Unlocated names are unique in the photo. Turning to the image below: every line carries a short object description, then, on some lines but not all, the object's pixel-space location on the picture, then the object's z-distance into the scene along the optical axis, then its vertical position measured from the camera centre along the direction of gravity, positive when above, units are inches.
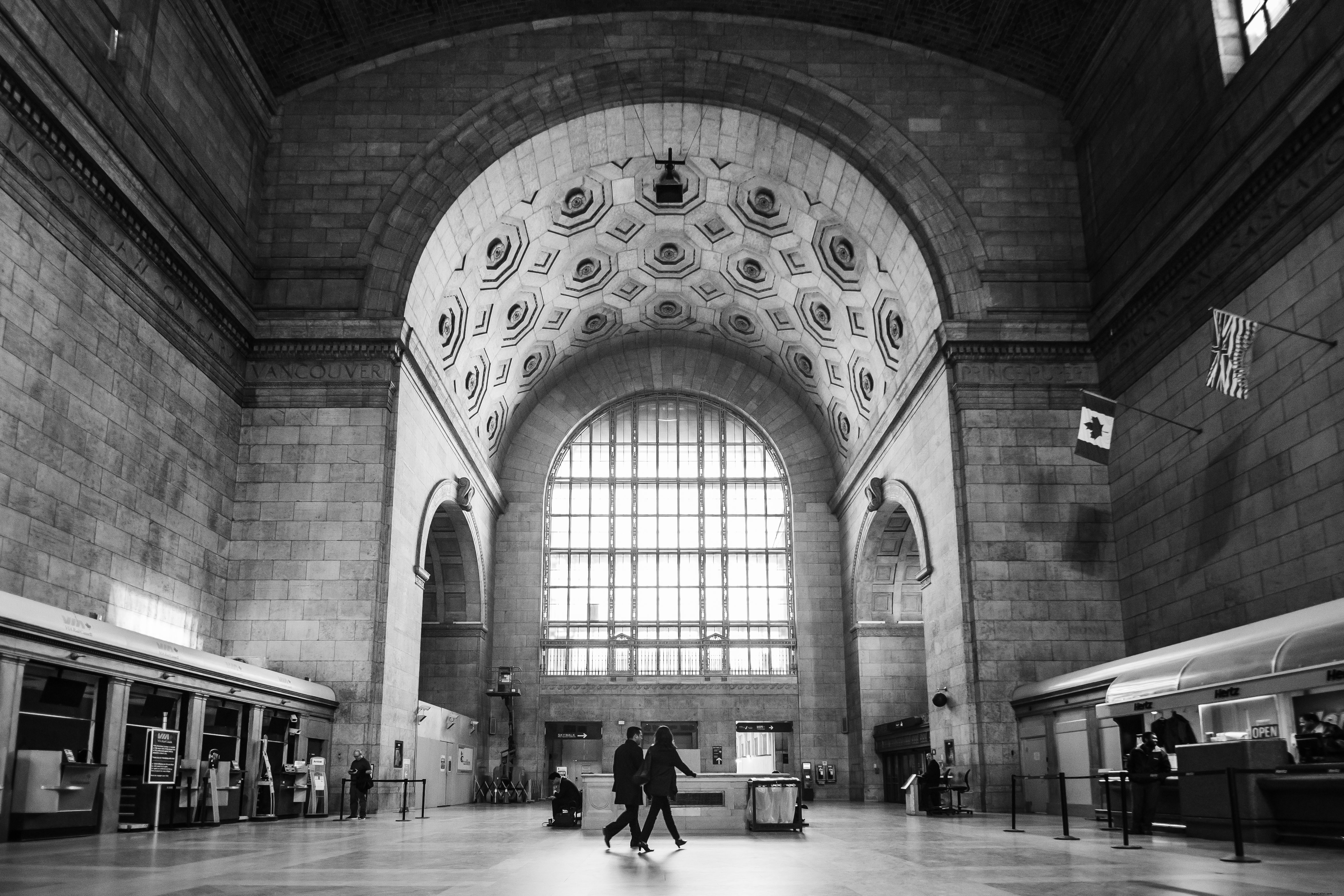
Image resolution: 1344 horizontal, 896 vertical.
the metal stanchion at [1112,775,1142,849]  400.2 -34.0
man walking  434.0 -24.9
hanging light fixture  889.5 +412.2
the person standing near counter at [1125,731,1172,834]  461.7 -24.0
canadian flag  664.4 +167.4
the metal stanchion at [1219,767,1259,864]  339.0 -37.2
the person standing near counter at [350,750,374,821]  671.1 -38.3
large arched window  1256.8 +191.0
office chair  714.2 -43.4
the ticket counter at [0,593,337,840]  428.5 +0.1
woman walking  432.1 -21.2
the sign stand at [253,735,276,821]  635.5 -36.1
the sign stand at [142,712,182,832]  516.7 -17.0
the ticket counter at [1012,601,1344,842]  403.5 +0.4
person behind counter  397.7 -9.0
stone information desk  574.9 -43.9
